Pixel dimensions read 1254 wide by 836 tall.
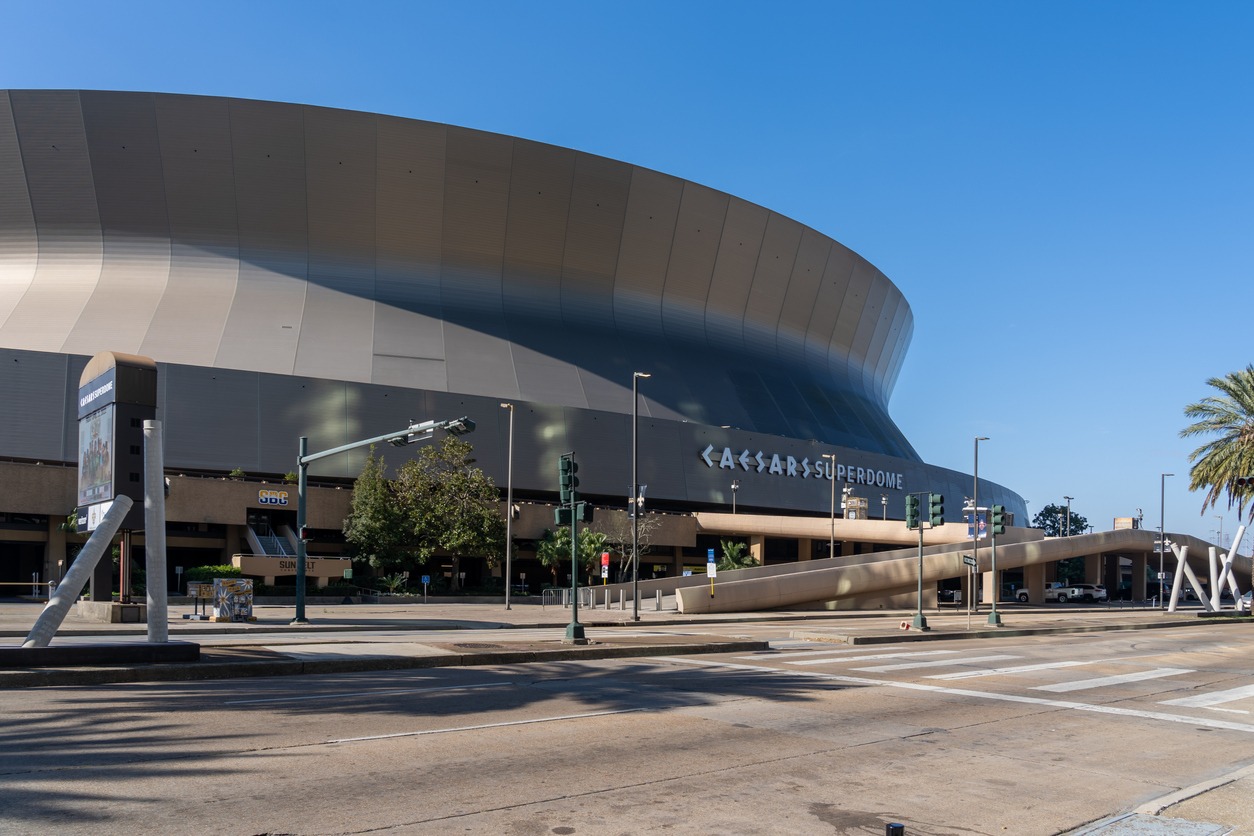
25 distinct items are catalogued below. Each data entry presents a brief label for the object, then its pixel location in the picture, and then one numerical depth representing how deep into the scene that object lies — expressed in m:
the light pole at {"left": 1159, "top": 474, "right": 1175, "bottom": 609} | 58.94
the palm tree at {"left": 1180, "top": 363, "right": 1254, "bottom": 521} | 47.25
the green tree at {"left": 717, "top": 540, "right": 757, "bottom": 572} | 61.09
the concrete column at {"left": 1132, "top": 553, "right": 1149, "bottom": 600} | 77.31
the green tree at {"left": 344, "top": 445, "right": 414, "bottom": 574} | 53.97
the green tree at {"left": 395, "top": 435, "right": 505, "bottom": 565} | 54.00
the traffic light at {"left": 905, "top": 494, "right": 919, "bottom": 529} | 33.56
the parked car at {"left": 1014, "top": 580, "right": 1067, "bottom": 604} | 73.99
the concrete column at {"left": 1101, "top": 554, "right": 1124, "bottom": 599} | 93.94
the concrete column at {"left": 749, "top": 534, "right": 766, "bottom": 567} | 67.81
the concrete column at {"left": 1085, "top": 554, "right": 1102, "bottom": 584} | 75.00
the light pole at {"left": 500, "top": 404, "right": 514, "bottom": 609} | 46.77
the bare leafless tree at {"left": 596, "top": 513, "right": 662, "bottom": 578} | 61.72
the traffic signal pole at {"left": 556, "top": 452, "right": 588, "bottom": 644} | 22.62
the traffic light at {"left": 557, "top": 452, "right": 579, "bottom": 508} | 23.77
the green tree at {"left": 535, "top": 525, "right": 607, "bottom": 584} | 57.38
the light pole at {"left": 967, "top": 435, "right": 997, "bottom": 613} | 40.35
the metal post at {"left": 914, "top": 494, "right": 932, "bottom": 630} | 31.02
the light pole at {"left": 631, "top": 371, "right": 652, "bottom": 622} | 39.59
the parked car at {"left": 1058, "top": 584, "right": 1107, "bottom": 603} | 74.62
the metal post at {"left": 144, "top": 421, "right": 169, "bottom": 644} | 16.12
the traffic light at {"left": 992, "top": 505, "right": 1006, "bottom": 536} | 36.41
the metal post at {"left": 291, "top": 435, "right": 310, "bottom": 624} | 30.96
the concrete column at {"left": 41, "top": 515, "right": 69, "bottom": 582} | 50.34
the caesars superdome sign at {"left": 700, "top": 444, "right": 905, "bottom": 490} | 71.38
